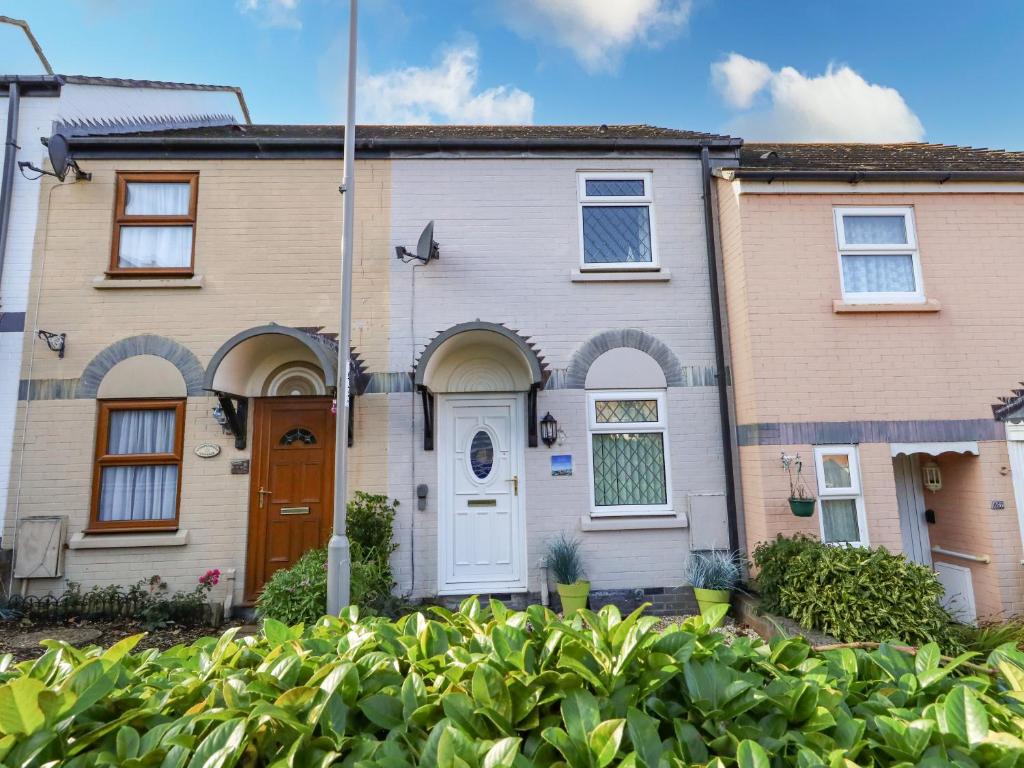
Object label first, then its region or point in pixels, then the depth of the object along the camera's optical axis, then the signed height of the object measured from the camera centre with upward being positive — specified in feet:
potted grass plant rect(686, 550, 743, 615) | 19.89 -3.89
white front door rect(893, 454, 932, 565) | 23.29 -1.57
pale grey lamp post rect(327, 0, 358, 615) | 14.61 +2.24
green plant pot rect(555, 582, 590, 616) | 20.31 -4.36
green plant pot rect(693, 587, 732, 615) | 19.74 -4.44
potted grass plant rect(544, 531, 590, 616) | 20.35 -3.57
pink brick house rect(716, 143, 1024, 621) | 20.99 +4.70
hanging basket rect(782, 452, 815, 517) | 19.94 -0.71
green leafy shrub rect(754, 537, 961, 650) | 15.55 -3.76
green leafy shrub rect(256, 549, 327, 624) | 16.53 -3.47
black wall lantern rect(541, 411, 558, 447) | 22.27 +2.07
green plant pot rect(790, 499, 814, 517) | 19.86 -1.24
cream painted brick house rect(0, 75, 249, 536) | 22.03 +14.55
